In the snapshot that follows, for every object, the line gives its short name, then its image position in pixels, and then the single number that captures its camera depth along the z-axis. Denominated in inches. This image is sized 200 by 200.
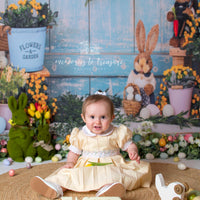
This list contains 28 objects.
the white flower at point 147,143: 125.3
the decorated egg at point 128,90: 131.6
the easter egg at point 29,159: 119.7
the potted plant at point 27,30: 126.0
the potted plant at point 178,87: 132.5
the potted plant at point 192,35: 131.9
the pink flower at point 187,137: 128.5
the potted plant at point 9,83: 128.0
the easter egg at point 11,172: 104.7
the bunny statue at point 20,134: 120.6
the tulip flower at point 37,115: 124.6
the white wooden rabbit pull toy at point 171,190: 72.2
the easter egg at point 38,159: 120.2
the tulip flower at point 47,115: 125.2
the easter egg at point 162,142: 126.9
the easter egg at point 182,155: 124.6
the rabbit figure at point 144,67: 131.0
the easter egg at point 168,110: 132.7
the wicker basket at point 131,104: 132.0
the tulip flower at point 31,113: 125.0
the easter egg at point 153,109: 133.1
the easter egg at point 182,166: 109.8
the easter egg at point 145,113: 132.6
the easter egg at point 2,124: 128.8
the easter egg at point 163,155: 124.8
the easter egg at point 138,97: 132.2
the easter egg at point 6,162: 116.9
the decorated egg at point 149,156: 123.2
